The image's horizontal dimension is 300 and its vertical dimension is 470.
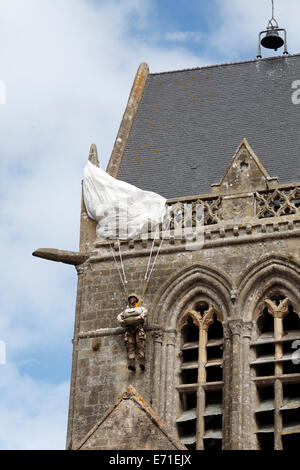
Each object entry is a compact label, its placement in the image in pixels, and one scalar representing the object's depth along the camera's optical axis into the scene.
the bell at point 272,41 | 38.34
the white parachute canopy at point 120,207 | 33.47
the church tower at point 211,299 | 31.17
